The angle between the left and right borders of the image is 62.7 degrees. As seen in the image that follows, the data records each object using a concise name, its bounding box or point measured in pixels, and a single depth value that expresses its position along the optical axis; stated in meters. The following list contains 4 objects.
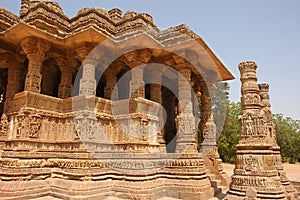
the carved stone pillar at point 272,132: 8.31
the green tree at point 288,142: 37.41
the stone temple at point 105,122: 6.44
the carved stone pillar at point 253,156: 5.76
